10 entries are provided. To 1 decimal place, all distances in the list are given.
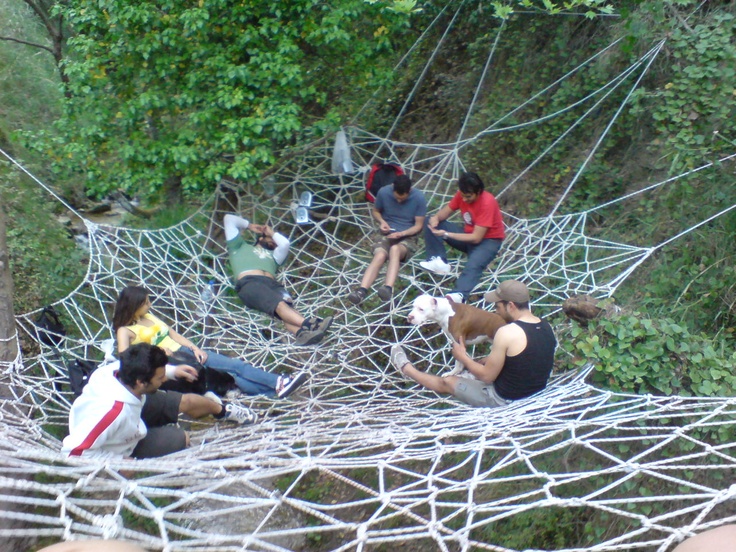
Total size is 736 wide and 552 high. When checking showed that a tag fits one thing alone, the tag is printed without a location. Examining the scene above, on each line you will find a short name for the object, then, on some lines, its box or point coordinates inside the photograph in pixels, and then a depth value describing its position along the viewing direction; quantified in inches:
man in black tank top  107.2
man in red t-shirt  148.5
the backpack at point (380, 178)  186.5
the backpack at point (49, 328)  138.9
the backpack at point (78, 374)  110.9
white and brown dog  122.7
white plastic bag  197.0
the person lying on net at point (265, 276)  142.6
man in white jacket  91.4
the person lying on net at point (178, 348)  119.3
